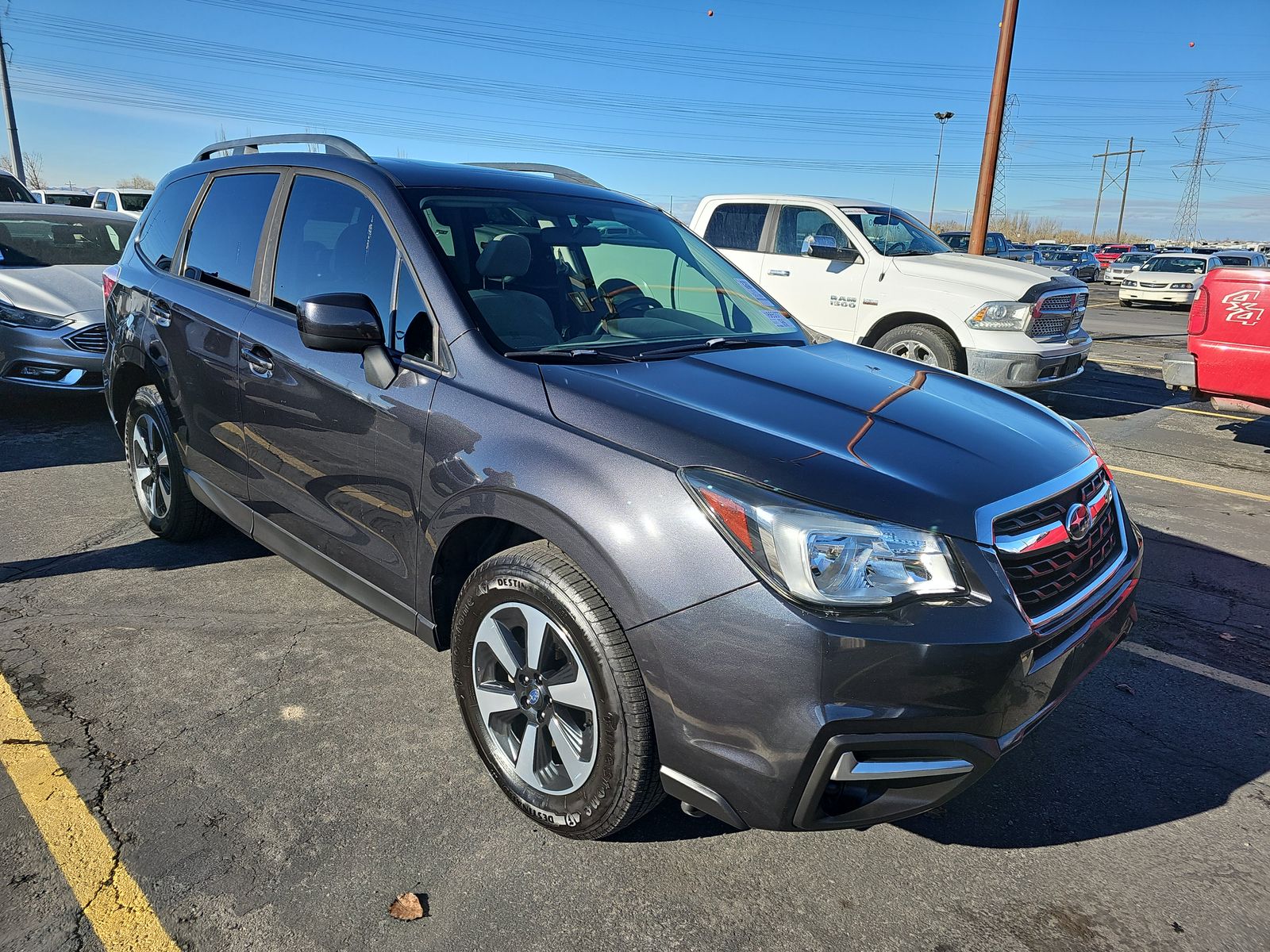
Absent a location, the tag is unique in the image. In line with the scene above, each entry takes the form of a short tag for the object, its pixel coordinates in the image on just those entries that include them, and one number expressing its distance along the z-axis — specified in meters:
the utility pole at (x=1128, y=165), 87.75
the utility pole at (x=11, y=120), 27.72
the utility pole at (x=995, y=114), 12.81
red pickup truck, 6.52
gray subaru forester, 1.95
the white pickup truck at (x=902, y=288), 8.02
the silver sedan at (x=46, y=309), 6.81
